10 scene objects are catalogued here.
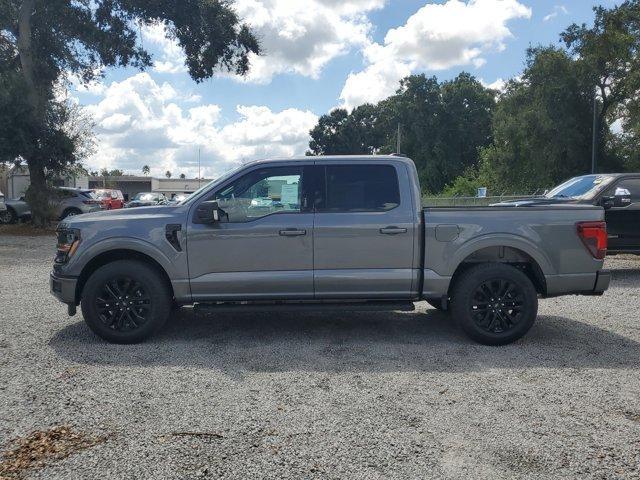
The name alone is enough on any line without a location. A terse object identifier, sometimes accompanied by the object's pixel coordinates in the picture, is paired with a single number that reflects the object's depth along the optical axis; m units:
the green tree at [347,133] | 72.50
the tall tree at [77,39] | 20.09
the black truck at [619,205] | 9.91
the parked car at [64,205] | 22.97
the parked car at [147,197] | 32.91
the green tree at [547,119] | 33.78
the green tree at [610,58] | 26.39
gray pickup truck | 5.71
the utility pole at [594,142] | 30.65
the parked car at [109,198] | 25.88
